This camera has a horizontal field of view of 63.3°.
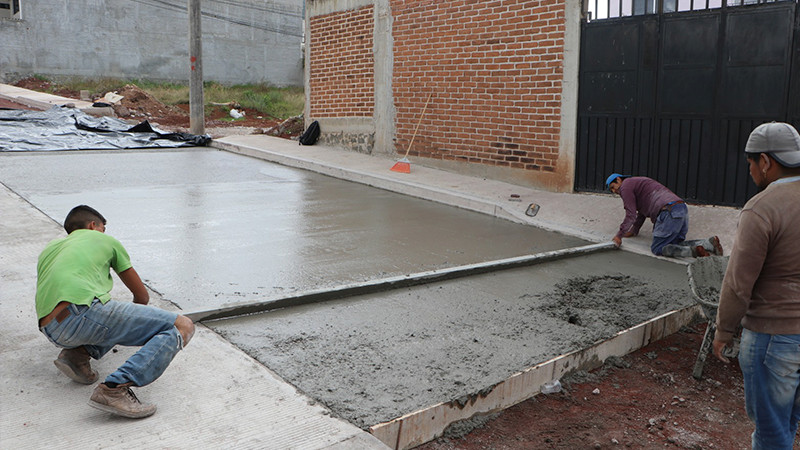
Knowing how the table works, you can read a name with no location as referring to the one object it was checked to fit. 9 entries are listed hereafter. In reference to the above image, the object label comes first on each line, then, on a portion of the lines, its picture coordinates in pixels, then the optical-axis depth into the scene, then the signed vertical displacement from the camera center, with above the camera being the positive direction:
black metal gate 7.51 +0.60
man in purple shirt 6.92 -0.83
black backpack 13.97 -0.05
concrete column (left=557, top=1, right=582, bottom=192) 9.23 +0.60
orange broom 11.05 -0.54
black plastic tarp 12.96 -0.11
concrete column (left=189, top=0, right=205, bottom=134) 15.53 +1.41
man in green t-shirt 3.07 -0.94
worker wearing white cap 2.70 -0.63
